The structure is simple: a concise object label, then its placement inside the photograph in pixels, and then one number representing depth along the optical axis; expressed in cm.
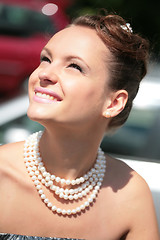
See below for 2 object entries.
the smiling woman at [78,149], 80
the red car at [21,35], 675
